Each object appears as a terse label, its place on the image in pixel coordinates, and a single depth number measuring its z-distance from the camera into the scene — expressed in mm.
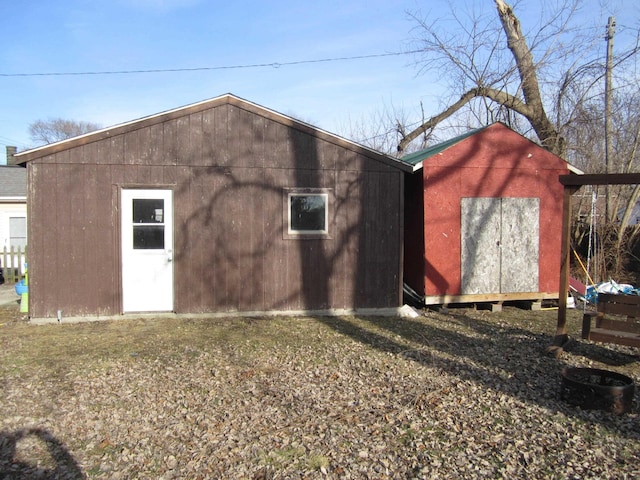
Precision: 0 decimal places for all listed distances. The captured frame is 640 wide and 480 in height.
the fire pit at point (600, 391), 4434
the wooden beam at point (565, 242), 6191
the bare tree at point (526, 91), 16297
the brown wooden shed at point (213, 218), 8094
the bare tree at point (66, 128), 45156
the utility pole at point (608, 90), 14266
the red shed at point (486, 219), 9500
